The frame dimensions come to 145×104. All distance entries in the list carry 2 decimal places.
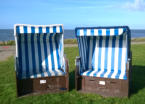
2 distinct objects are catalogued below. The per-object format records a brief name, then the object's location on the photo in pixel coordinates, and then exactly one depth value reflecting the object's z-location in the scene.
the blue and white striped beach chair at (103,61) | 4.43
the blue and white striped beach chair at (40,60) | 4.59
